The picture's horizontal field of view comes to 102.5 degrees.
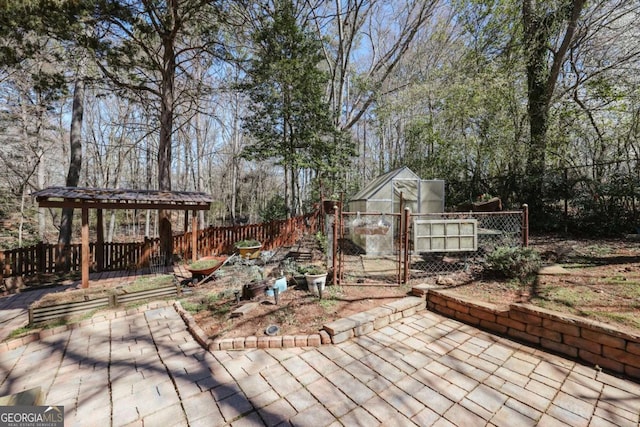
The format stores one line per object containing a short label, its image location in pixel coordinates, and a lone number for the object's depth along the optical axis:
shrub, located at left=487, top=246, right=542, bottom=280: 4.17
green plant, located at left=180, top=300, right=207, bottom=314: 3.91
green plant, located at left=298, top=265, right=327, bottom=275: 4.47
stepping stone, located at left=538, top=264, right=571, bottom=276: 4.13
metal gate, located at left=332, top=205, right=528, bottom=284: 4.57
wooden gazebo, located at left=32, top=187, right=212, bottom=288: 4.91
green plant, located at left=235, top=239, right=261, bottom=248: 7.76
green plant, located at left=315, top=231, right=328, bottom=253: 7.01
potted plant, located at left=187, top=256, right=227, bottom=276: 5.29
